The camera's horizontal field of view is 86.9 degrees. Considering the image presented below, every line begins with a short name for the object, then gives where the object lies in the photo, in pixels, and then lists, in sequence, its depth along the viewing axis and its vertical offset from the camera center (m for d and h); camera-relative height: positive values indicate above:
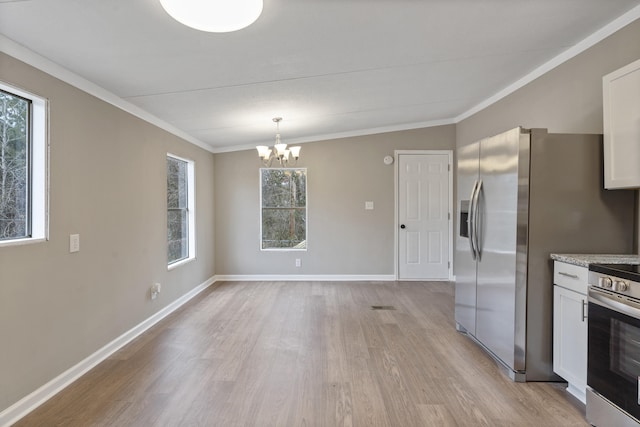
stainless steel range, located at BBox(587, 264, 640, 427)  1.67 -0.71
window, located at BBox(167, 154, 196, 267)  4.15 -0.01
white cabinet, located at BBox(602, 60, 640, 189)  1.96 +0.52
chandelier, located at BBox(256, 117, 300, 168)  4.05 +0.74
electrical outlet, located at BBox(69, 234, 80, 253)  2.43 -0.24
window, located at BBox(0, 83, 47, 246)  1.99 +0.27
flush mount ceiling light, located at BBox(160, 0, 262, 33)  1.40 +0.85
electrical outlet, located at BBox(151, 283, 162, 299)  3.57 -0.85
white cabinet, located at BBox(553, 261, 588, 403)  2.06 -0.73
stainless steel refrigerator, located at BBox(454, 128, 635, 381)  2.33 -0.06
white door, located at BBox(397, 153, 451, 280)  5.46 +0.22
